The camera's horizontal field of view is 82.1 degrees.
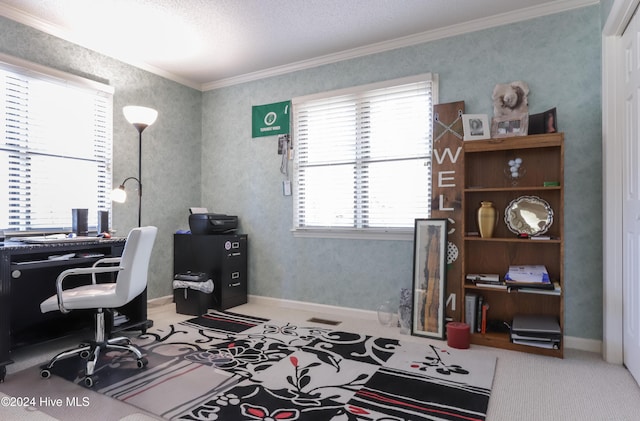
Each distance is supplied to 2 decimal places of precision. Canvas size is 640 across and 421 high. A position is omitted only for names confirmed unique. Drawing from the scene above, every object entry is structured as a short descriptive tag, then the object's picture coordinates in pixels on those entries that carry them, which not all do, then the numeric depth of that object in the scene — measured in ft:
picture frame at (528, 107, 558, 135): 9.07
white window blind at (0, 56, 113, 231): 9.91
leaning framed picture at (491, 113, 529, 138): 9.71
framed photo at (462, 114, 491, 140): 10.07
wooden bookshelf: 9.11
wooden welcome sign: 10.41
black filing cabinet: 13.16
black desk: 7.79
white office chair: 7.68
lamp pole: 11.12
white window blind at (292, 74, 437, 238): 11.39
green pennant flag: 13.70
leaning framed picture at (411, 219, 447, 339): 10.18
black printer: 13.30
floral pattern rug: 6.44
